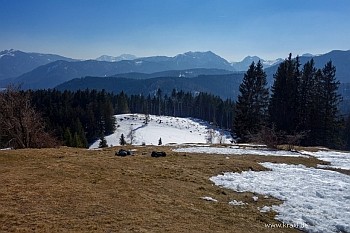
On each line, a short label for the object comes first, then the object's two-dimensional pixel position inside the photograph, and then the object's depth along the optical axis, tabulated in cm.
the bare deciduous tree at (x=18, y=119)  3114
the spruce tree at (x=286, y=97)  5353
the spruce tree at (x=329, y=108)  5338
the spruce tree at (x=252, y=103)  5338
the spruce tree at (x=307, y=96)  5278
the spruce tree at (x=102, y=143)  7642
